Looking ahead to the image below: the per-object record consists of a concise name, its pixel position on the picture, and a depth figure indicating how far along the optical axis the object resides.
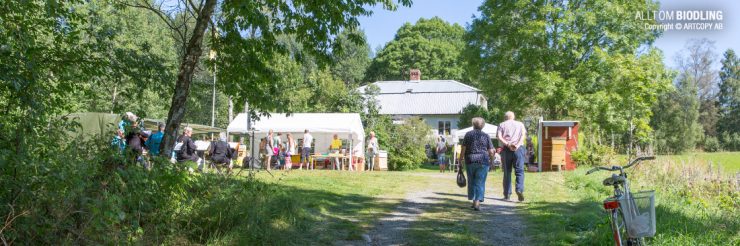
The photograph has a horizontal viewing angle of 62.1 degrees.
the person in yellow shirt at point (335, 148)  24.14
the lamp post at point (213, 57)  9.06
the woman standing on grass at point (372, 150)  24.03
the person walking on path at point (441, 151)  23.42
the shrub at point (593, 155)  19.56
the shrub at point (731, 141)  60.42
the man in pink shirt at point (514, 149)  10.01
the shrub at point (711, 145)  58.44
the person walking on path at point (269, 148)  21.12
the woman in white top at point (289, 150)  22.59
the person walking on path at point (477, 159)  9.08
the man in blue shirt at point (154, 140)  11.53
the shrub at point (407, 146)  27.67
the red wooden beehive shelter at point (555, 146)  20.08
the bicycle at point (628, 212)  4.57
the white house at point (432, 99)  55.84
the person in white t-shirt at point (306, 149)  22.73
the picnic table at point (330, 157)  23.08
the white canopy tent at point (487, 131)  27.84
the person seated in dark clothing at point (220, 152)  14.53
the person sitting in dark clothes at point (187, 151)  13.34
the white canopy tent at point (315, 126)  24.92
